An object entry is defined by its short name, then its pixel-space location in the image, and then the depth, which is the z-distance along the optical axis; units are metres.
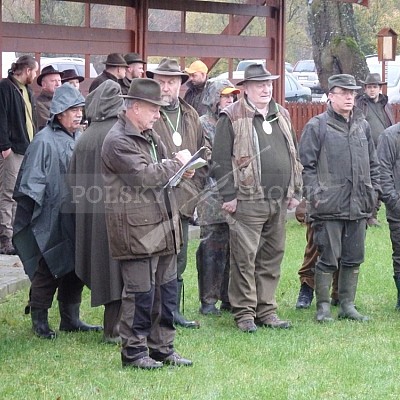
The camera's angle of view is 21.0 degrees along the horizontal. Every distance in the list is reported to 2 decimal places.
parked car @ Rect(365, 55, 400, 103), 33.44
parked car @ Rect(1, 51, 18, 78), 16.20
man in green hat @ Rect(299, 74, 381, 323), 9.32
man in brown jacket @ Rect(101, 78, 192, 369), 7.33
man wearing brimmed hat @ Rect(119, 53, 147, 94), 12.38
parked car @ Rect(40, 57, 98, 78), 20.88
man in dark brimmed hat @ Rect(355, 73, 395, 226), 15.04
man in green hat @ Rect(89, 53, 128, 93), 11.91
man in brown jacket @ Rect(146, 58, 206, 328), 8.80
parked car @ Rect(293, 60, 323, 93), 38.59
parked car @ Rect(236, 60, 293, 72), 30.85
